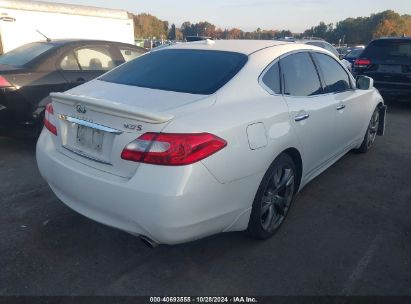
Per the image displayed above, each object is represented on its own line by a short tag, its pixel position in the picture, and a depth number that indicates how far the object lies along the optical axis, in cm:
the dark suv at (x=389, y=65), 771
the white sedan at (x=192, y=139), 212
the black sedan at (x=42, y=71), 448
